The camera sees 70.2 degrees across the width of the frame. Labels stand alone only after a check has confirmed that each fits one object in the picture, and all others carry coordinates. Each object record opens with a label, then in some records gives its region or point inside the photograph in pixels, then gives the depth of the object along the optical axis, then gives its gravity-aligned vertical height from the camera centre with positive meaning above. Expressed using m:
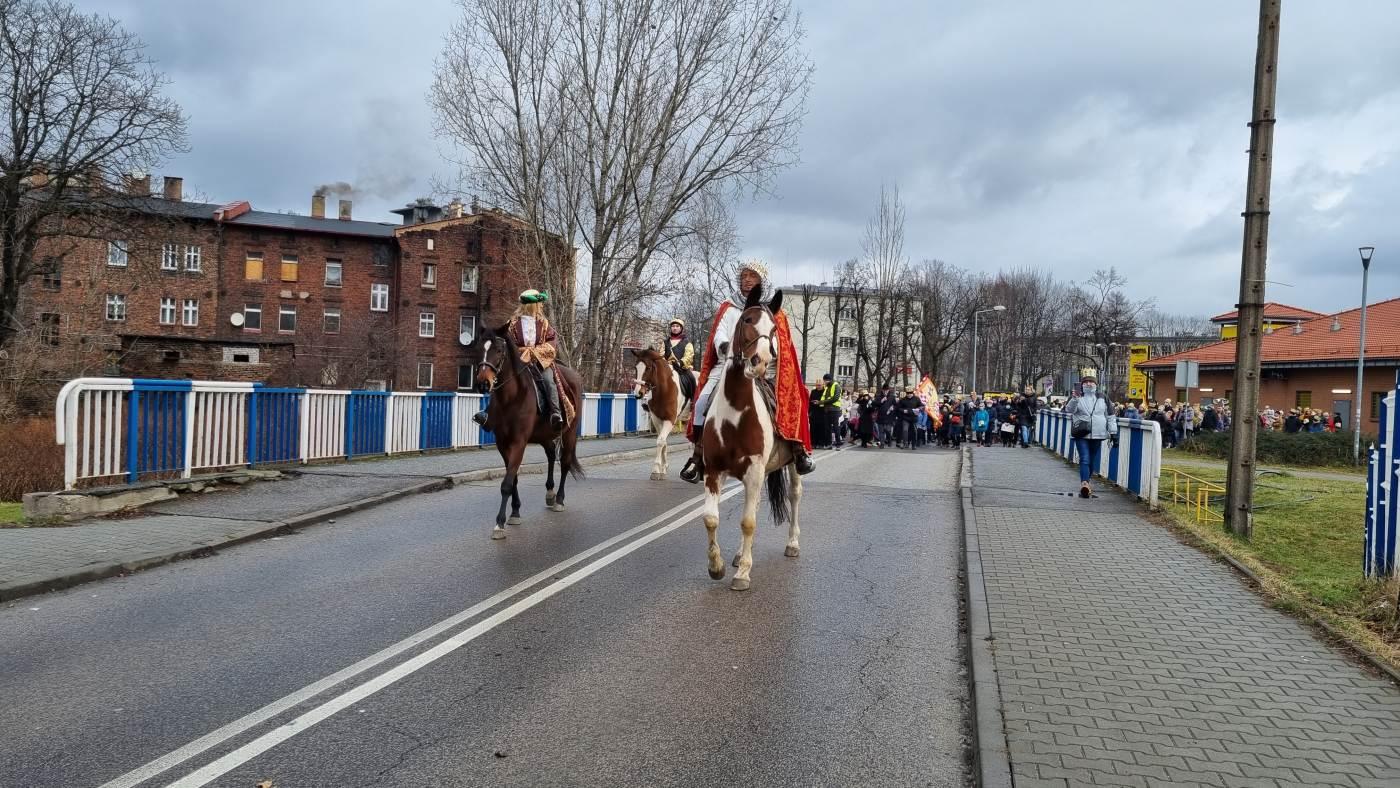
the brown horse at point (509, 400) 10.19 -0.37
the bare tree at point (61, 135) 28.45 +6.30
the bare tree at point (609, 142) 32.03 +7.51
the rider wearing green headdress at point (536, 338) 10.94 +0.31
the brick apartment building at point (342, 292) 59.06 +4.17
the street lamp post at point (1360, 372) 28.11 +0.84
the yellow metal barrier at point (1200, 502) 12.65 -1.56
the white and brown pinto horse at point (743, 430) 7.53 -0.44
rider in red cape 8.24 -0.07
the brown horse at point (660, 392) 15.90 -0.35
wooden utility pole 10.84 +1.66
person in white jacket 15.20 -0.54
